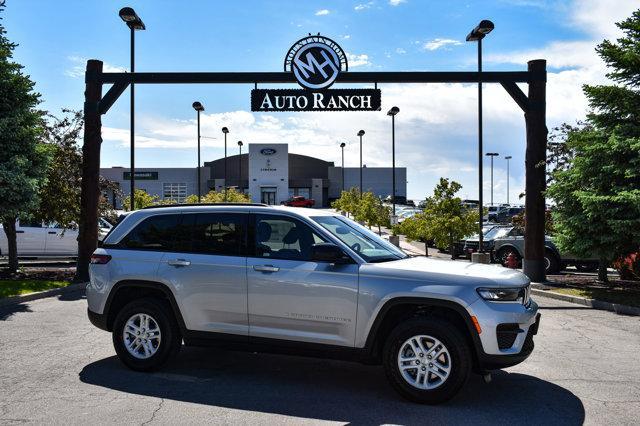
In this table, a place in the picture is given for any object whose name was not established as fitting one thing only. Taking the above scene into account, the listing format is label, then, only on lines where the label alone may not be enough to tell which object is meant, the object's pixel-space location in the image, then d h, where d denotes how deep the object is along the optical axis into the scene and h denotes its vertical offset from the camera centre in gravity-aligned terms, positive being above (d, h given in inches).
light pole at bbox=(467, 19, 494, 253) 666.8 +202.2
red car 2625.7 +81.9
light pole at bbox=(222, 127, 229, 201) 1836.1 +311.2
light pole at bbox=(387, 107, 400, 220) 1461.7 +252.3
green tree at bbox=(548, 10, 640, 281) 506.3 +44.8
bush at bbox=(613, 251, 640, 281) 601.0 -48.7
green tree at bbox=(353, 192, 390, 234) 1455.5 +21.0
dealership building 2997.0 +243.6
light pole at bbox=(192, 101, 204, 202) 1380.4 +269.2
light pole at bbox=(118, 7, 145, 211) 648.4 +227.2
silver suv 213.7 -30.7
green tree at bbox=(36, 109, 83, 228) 636.1 +45.2
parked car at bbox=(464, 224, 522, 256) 831.1 -27.4
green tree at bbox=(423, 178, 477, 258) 925.8 +4.8
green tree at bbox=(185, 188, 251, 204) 1812.5 +73.4
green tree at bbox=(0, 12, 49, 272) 521.0 +71.9
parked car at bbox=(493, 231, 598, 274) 749.3 -46.7
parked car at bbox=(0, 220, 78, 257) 757.3 -28.3
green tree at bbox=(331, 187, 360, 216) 1947.2 +64.5
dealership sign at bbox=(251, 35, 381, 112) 595.2 +133.8
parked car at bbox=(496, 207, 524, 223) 1848.9 +25.7
